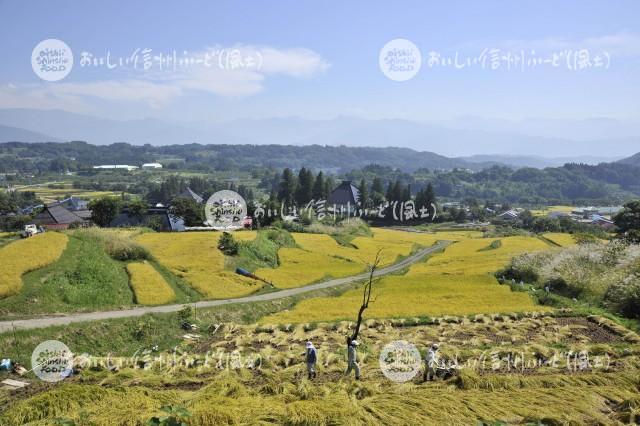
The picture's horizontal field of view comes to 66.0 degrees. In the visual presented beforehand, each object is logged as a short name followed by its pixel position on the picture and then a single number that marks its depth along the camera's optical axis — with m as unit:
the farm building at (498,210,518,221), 116.00
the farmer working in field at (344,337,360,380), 15.30
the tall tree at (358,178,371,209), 107.62
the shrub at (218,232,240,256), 41.31
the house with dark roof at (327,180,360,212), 105.19
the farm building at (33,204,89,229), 67.62
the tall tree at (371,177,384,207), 111.59
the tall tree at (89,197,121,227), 67.44
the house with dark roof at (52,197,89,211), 105.63
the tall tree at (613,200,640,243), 65.56
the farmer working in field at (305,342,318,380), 15.61
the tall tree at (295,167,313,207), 99.56
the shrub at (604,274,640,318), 27.02
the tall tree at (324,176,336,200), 102.25
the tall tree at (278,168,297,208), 99.62
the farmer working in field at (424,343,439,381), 15.53
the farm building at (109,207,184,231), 70.19
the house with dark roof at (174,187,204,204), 107.56
